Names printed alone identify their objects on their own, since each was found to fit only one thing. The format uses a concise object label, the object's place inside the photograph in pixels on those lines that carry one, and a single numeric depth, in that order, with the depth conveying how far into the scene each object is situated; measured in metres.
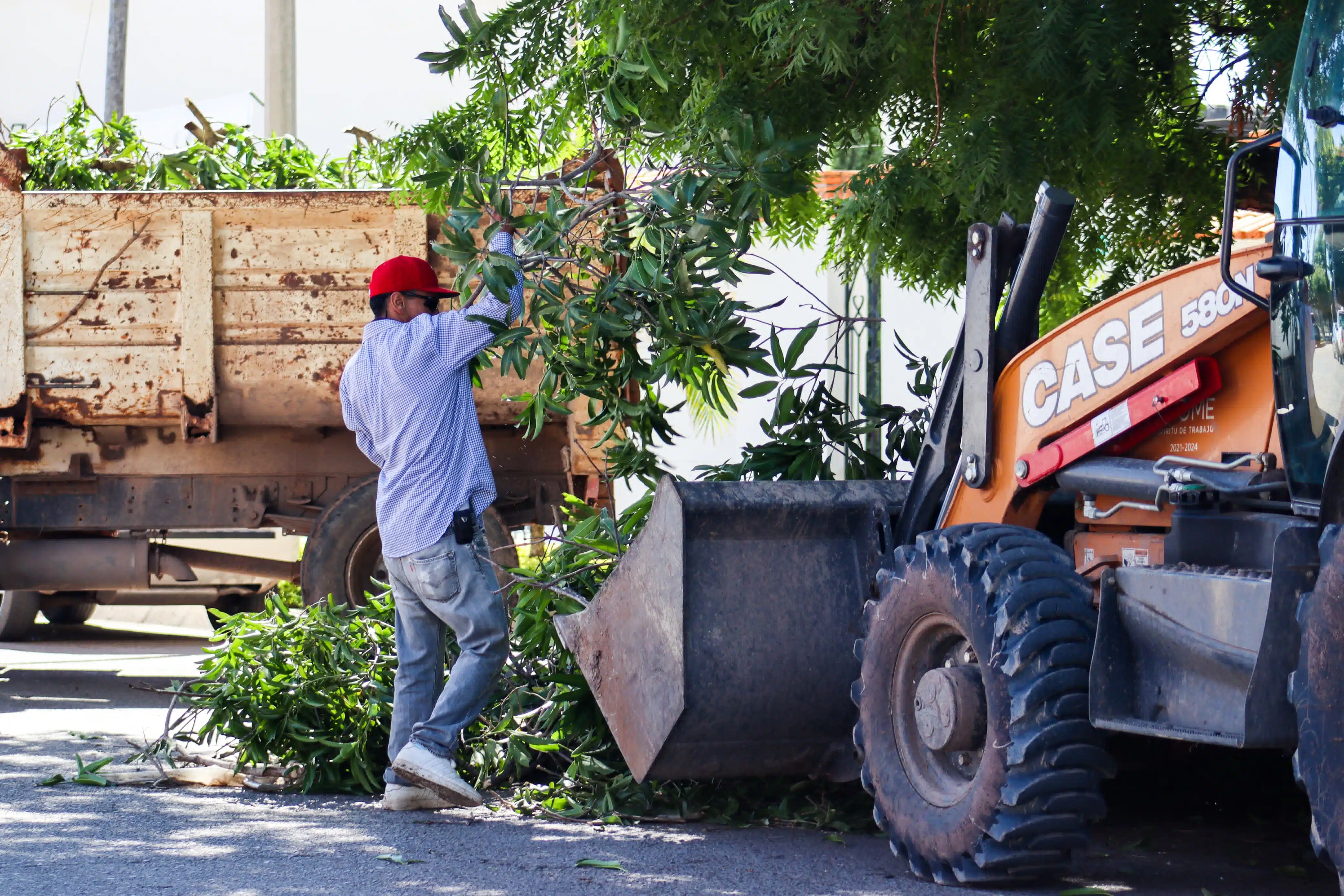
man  10.76
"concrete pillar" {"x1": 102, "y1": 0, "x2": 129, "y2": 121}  33.32
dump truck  16.17
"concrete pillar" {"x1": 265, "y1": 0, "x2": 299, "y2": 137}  28.77
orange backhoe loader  7.25
